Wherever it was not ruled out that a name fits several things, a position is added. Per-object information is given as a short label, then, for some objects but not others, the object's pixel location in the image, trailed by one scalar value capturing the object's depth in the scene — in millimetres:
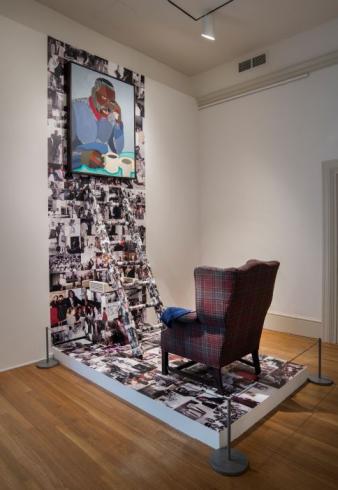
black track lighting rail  3591
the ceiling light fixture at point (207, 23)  3752
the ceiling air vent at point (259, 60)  4473
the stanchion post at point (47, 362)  3313
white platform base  2146
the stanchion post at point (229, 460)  1909
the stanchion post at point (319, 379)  2934
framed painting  3725
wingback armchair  2418
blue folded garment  2722
